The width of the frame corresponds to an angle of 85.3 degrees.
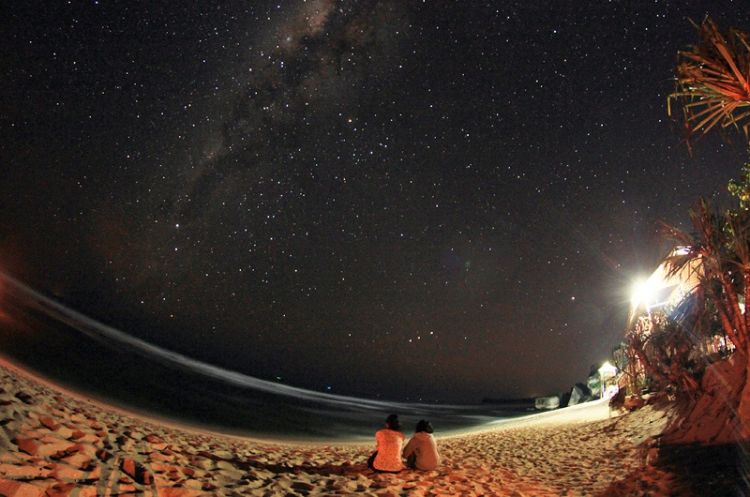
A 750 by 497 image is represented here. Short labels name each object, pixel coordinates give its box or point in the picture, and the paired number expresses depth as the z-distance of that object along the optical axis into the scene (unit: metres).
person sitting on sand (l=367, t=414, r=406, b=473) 7.34
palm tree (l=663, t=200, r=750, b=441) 7.82
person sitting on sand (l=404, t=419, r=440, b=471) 7.70
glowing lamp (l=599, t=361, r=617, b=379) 28.86
